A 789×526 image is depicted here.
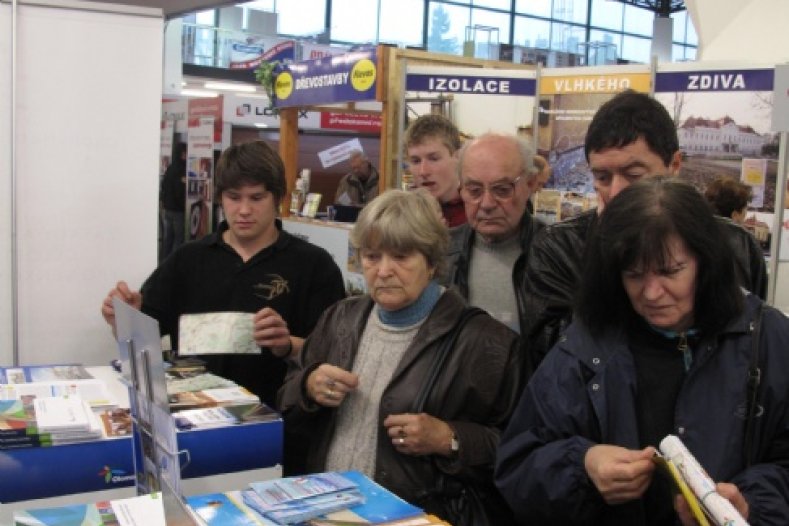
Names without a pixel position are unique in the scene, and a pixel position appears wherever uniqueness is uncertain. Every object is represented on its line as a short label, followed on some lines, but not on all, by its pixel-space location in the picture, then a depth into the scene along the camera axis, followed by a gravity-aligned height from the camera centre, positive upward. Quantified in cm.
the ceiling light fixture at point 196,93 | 1583 +140
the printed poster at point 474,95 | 644 +67
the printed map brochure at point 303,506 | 146 -58
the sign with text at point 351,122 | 1131 +71
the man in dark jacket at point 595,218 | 189 -8
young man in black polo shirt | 249 -31
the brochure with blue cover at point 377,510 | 147 -59
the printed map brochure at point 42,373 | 215 -55
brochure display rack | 155 -60
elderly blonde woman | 183 -44
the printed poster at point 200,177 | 1040 -11
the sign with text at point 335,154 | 1114 +26
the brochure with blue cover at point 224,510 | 145 -59
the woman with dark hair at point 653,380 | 145 -34
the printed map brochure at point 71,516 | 143 -60
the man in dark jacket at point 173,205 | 1099 -49
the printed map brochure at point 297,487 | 152 -58
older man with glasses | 236 -11
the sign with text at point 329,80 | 654 +77
